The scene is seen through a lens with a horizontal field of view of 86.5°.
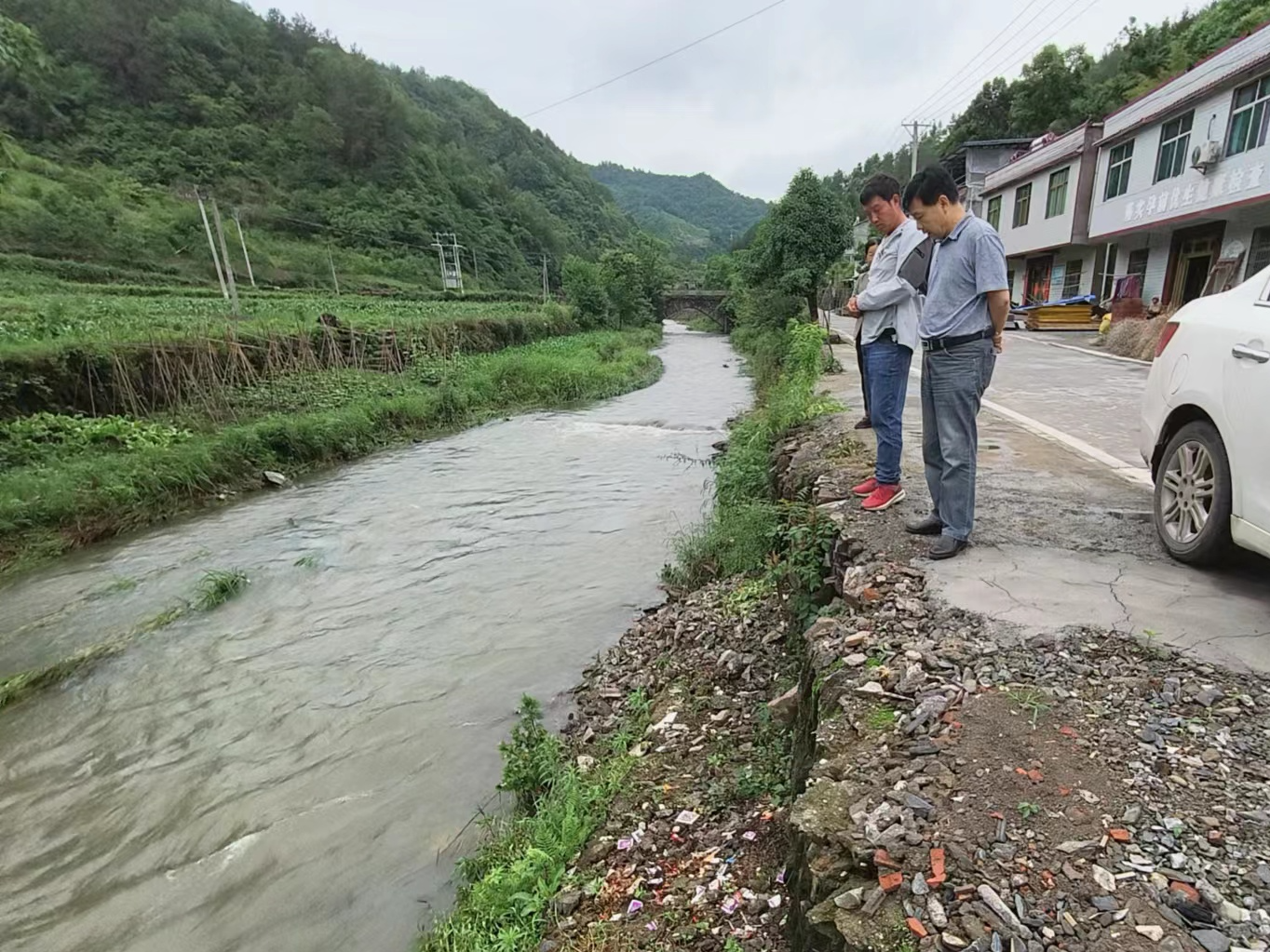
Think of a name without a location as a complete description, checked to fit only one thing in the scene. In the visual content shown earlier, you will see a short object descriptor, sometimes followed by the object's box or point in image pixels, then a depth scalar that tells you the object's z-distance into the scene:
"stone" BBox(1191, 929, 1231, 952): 1.59
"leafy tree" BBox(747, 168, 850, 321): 20.69
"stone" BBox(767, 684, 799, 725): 3.59
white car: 2.98
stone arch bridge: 58.38
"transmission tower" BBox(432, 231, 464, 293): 56.53
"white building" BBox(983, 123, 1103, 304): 22.72
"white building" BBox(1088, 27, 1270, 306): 15.06
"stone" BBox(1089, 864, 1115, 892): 1.78
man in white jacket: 4.41
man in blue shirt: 3.43
